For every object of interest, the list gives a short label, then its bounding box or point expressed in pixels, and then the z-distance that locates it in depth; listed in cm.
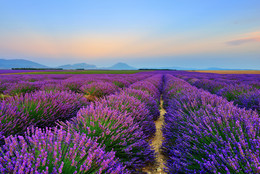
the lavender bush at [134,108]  238
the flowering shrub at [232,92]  414
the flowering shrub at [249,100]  291
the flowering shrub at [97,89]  525
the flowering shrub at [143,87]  481
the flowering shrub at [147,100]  340
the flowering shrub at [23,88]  540
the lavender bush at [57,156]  86
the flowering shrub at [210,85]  648
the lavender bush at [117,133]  157
